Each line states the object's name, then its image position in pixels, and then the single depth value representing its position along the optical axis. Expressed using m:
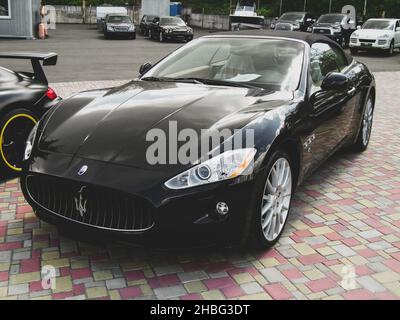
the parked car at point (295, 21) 29.00
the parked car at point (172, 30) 27.50
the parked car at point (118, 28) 29.38
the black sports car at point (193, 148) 3.17
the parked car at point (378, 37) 22.34
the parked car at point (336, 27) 26.11
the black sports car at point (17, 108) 5.12
